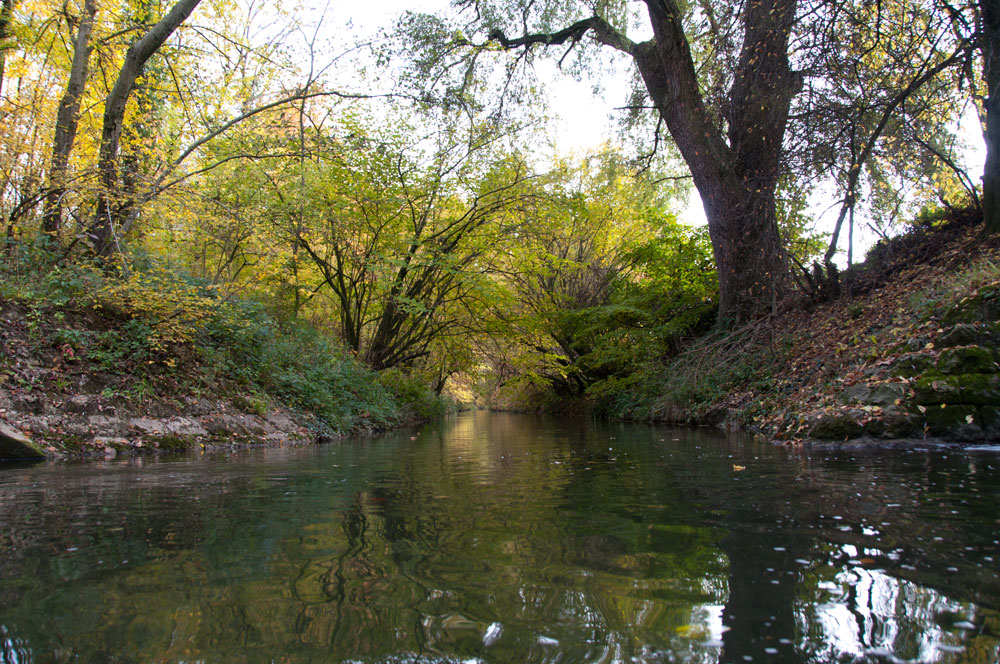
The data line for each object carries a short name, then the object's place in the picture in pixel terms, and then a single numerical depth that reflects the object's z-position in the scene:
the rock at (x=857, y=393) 6.38
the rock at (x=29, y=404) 6.04
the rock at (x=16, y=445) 5.33
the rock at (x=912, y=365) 6.14
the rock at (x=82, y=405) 6.41
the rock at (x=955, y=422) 5.35
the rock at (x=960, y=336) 5.89
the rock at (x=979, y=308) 6.05
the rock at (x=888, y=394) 5.99
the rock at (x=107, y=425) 6.41
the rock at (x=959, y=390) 5.46
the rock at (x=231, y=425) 7.55
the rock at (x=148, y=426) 6.74
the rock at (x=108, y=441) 6.23
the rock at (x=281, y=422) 8.67
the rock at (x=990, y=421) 5.28
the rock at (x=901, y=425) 5.62
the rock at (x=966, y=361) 5.62
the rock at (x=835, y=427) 5.94
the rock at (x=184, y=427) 7.04
